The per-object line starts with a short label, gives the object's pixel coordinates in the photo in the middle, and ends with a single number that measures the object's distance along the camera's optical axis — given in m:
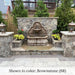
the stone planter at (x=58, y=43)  4.66
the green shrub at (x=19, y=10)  6.66
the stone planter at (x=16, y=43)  4.69
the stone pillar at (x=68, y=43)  3.83
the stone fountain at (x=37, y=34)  5.23
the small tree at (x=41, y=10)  6.67
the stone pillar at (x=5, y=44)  3.81
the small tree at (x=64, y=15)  6.19
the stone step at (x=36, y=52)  4.22
